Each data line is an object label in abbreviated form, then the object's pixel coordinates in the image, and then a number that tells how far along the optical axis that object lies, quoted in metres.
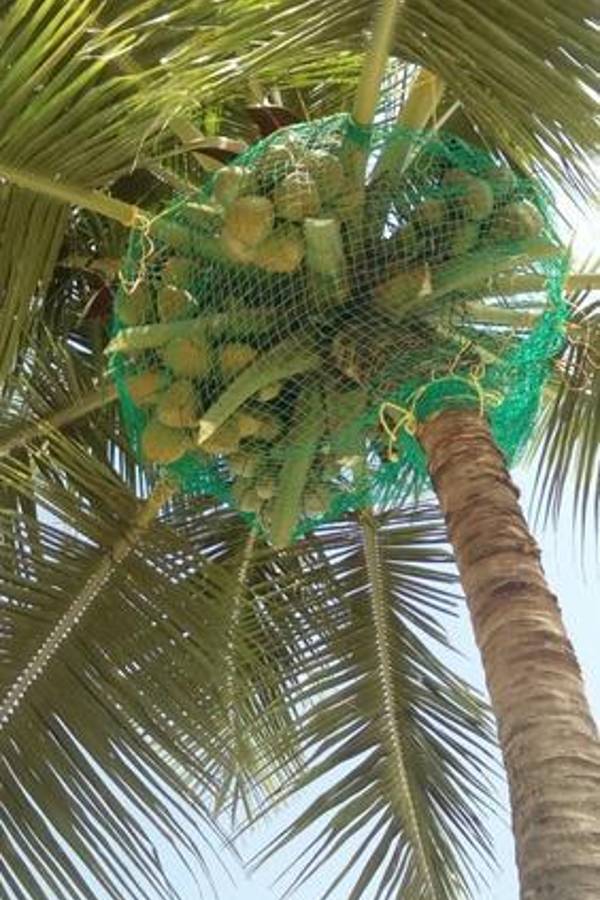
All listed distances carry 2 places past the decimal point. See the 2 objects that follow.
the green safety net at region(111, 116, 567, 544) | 3.72
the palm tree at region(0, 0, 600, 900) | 3.61
